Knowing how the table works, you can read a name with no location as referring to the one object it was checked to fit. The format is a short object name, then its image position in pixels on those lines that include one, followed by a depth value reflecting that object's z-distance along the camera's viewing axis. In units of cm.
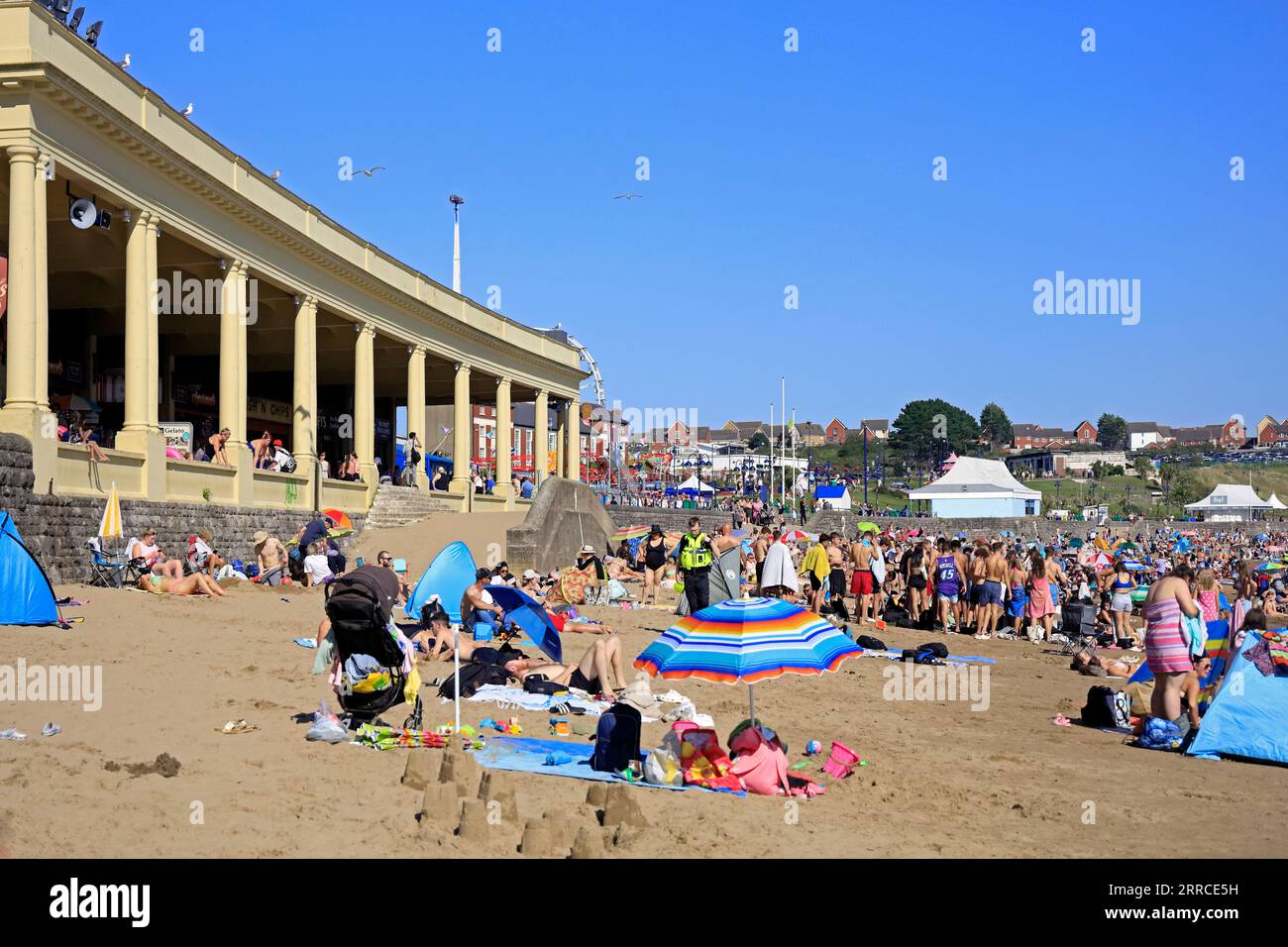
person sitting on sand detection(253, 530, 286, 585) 1939
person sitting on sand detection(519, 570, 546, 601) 1900
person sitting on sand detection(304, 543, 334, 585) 1869
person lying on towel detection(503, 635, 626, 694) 1084
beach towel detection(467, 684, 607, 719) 1018
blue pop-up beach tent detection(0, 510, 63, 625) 1180
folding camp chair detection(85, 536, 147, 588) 1611
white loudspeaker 1903
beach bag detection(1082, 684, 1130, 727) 1073
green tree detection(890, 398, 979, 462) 15812
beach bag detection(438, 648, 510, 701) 1045
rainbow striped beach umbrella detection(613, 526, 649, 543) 3010
